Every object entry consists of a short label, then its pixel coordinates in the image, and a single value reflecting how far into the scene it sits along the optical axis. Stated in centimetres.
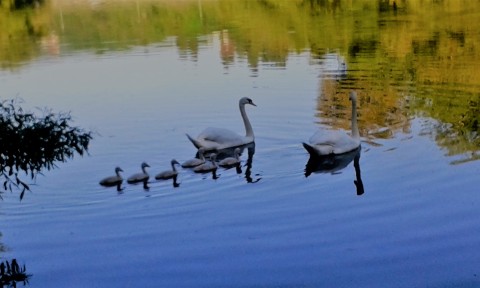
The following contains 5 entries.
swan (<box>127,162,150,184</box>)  1349
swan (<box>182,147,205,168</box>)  1433
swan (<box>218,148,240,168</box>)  1469
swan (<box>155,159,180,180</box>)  1364
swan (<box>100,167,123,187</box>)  1351
